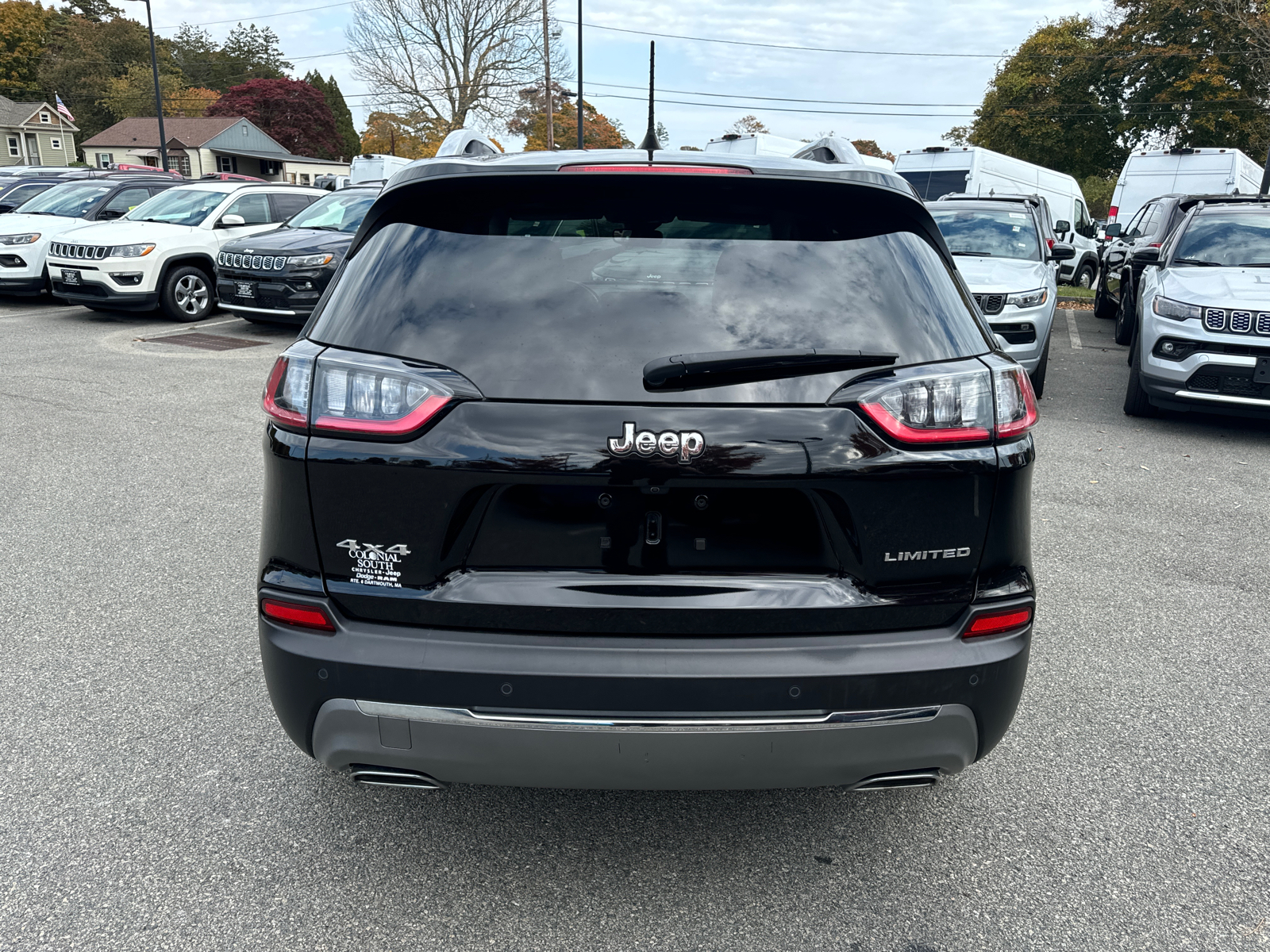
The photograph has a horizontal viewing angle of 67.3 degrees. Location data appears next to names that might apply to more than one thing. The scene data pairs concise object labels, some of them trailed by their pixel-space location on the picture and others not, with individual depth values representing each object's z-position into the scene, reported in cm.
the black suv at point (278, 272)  1169
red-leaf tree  8712
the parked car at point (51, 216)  1359
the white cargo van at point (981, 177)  2077
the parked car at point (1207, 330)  710
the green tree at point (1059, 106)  5022
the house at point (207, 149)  7525
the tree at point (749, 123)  8568
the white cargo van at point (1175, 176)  2156
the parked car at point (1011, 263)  844
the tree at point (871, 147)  9221
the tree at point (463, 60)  4644
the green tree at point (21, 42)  9150
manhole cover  1120
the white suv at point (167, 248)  1218
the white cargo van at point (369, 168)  2794
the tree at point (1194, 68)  4028
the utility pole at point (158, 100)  3928
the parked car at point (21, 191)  1884
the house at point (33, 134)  8456
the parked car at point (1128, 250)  1170
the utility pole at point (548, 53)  3965
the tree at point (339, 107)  11012
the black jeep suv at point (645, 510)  200
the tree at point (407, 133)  4791
